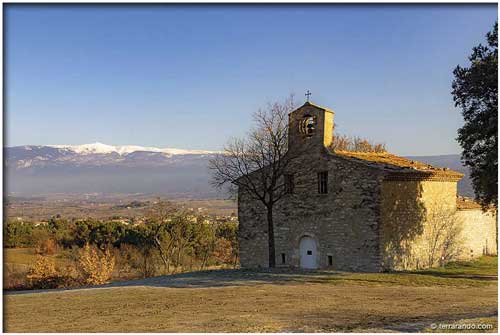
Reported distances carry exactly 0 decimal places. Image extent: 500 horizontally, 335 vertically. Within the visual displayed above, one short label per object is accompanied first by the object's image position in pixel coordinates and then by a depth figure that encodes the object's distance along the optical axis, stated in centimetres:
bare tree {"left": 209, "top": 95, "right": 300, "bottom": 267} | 2416
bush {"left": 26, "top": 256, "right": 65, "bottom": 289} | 3503
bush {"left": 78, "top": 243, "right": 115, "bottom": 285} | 3959
